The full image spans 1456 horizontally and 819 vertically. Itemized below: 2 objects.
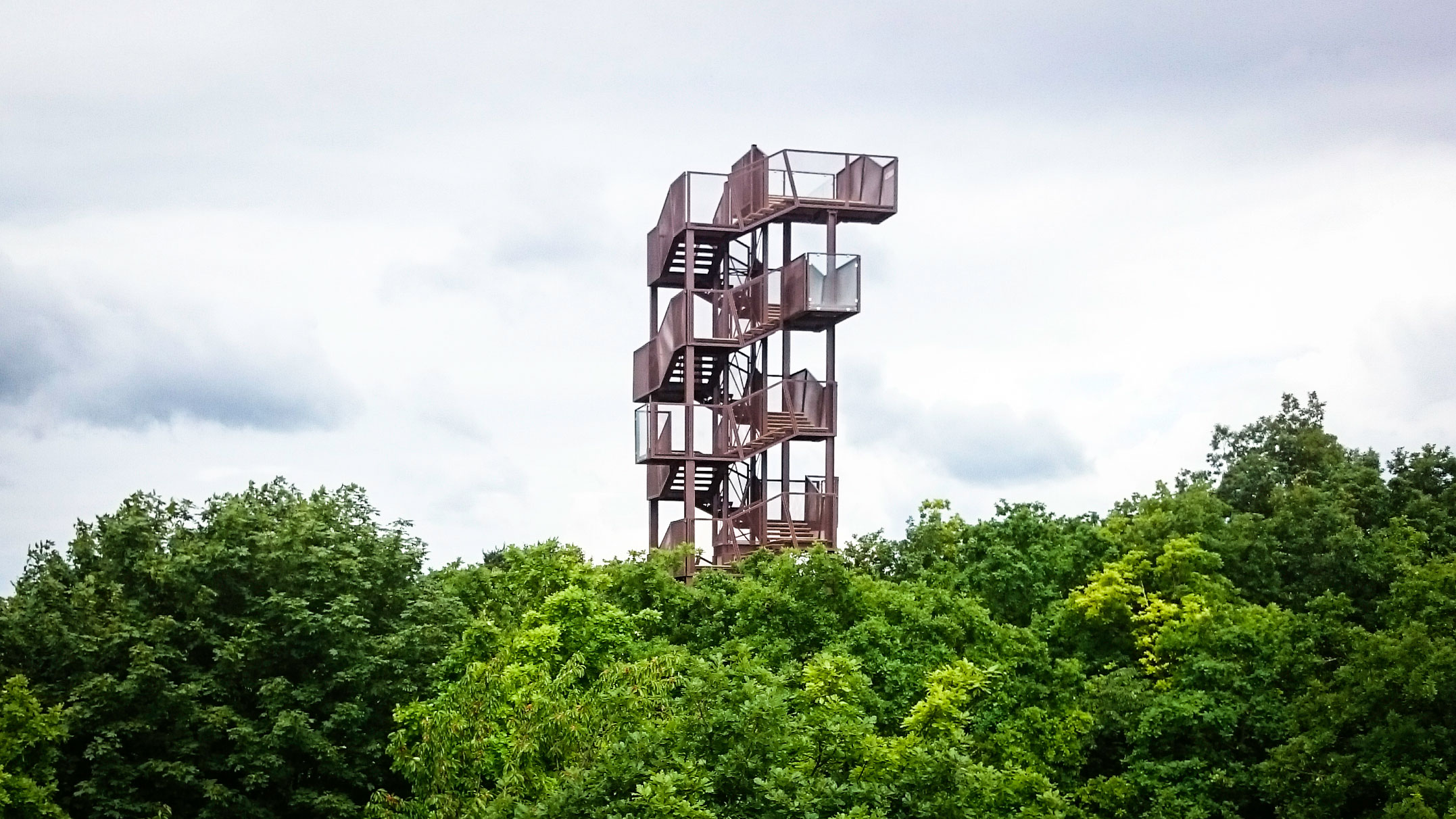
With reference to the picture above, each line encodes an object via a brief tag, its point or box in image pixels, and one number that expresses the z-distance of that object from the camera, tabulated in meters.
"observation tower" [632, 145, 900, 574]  48.59
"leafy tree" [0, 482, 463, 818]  40.53
